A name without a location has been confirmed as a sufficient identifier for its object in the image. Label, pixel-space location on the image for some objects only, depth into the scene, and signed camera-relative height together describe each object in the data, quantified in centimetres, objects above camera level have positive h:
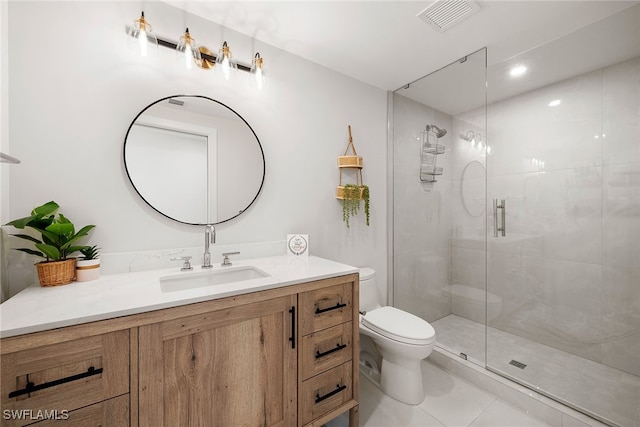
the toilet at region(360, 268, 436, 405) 160 -83
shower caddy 247 +51
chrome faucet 149 -19
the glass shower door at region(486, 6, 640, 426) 169 -10
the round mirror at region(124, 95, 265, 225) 144 +31
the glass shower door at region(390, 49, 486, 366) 230 +6
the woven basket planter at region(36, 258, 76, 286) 110 -25
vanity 78 -50
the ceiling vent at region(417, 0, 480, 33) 149 +117
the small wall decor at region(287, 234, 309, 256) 183 -23
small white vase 119 -26
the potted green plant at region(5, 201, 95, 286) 110 -13
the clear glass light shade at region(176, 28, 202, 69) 145 +91
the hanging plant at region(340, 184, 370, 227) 213 +11
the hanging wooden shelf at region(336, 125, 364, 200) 213 +39
